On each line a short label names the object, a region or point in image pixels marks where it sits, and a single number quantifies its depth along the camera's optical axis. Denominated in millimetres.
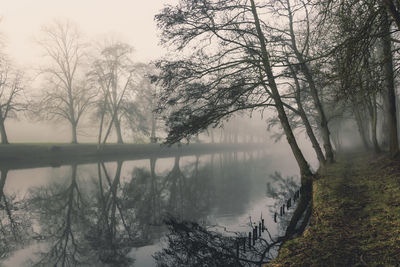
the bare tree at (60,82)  34156
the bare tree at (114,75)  33156
